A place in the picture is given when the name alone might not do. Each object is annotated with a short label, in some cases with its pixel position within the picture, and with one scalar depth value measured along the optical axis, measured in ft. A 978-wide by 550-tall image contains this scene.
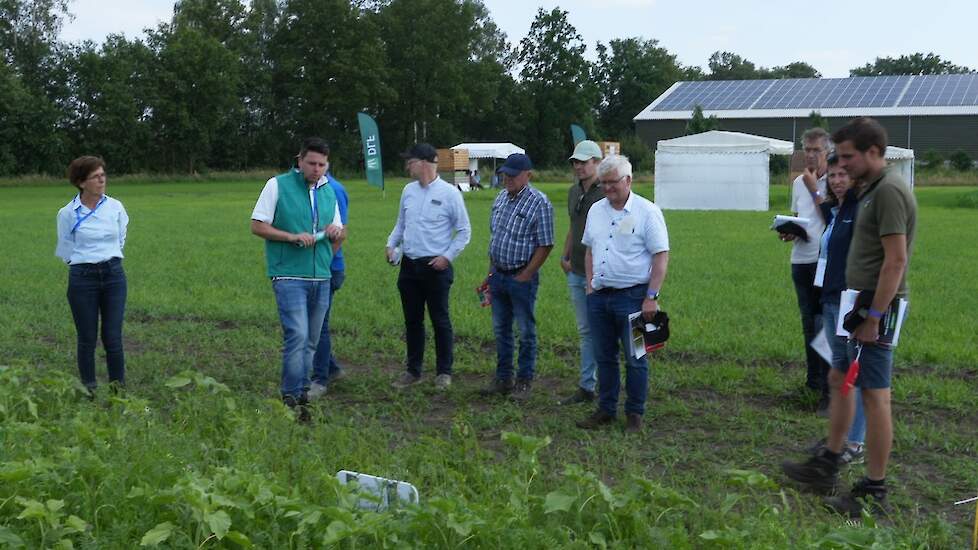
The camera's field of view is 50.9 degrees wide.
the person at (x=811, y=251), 22.81
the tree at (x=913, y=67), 345.31
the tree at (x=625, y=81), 277.64
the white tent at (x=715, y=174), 105.09
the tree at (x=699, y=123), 167.43
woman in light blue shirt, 23.41
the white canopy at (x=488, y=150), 182.91
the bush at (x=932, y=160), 166.09
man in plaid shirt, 24.38
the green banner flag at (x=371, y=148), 120.37
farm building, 191.11
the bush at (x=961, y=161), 165.68
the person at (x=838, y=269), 18.47
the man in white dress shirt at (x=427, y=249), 25.46
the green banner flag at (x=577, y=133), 119.27
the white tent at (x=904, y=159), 112.16
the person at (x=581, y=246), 23.61
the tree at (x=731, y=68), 356.85
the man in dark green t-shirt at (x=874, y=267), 15.83
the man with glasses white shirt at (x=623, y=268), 20.99
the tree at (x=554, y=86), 248.11
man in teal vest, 22.18
